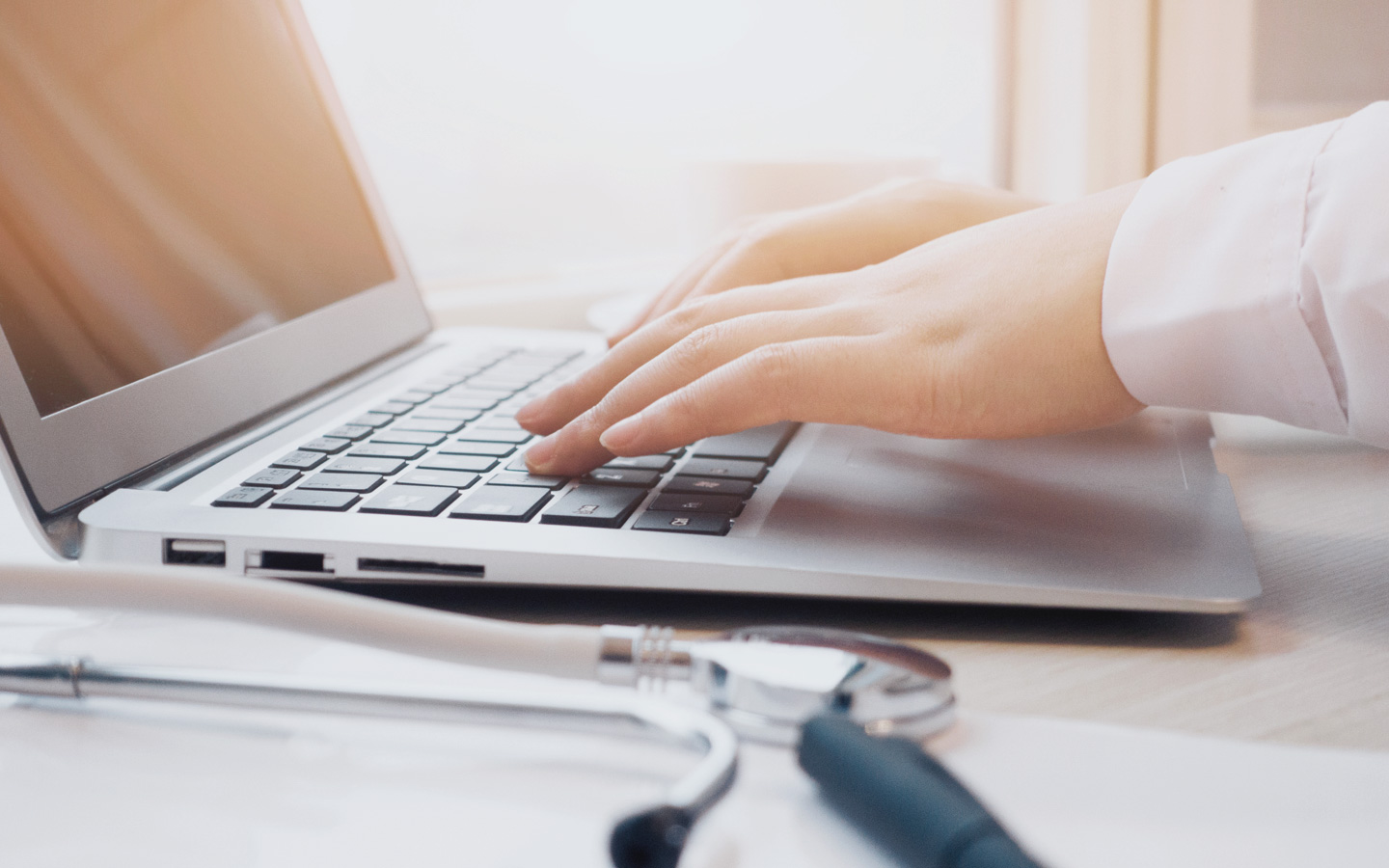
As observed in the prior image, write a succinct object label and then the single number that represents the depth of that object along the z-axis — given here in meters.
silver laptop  0.35
